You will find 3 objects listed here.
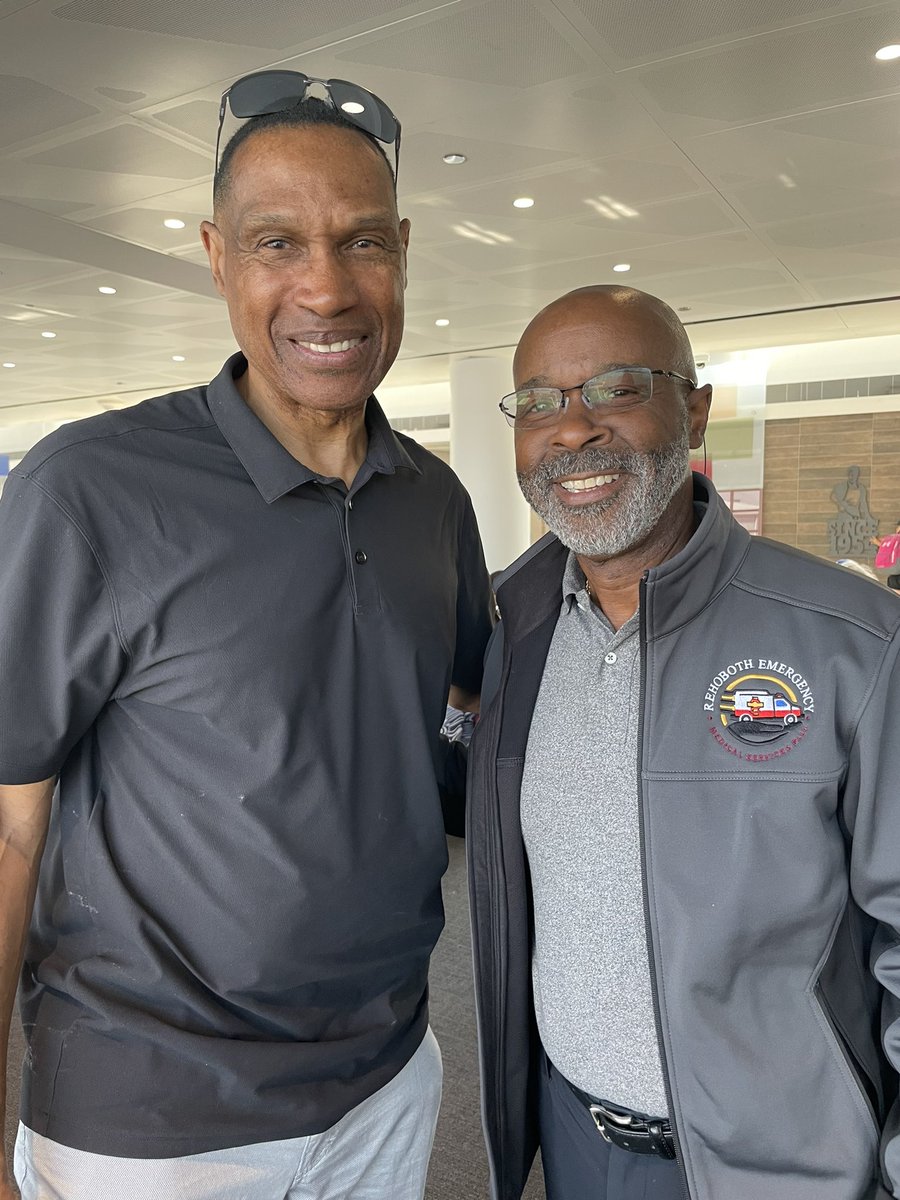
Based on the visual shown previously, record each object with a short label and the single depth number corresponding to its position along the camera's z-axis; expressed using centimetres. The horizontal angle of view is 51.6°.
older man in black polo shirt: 122
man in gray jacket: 126
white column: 1195
